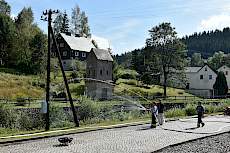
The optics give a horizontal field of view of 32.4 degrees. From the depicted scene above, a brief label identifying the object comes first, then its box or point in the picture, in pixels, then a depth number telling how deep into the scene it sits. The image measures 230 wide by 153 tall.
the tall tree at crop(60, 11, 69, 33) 115.71
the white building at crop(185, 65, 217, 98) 94.82
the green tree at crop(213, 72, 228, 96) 81.75
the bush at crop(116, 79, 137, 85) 83.12
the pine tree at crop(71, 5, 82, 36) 102.88
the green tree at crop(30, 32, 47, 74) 76.25
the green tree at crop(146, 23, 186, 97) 78.00
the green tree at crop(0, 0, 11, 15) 96.07
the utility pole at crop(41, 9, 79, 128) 26.81
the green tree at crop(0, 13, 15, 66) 80.81
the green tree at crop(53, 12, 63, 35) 111.56
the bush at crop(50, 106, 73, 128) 29.46
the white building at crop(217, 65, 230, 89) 104.53
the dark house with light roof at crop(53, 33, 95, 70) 95.50
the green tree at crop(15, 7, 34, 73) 78.88
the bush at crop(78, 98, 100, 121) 34.22
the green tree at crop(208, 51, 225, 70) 147.11
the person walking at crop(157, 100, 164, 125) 28.09
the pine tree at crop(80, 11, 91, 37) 103.12
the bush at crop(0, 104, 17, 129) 29.23
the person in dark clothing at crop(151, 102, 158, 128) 26.64
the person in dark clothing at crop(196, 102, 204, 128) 27.70
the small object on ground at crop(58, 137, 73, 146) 17.88
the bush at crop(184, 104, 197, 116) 40.09
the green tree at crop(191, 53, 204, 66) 173.12
